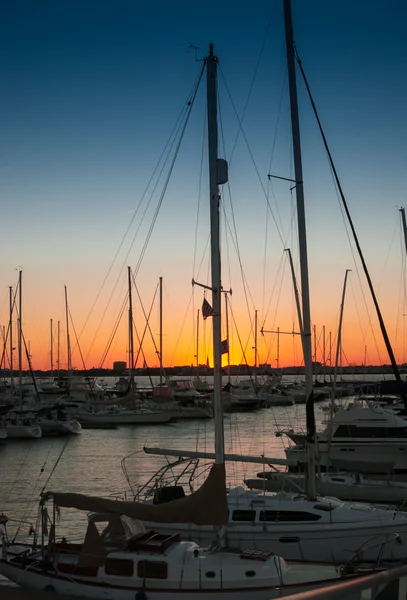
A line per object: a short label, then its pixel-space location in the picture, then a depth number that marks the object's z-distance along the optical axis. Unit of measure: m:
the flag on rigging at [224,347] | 16.67
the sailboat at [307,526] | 17.45
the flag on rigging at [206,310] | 16.20
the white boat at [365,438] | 34.25
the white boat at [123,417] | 63.78
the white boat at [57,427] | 55.84
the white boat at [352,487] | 25.19
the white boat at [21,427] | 52.56
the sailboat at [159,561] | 13.36
